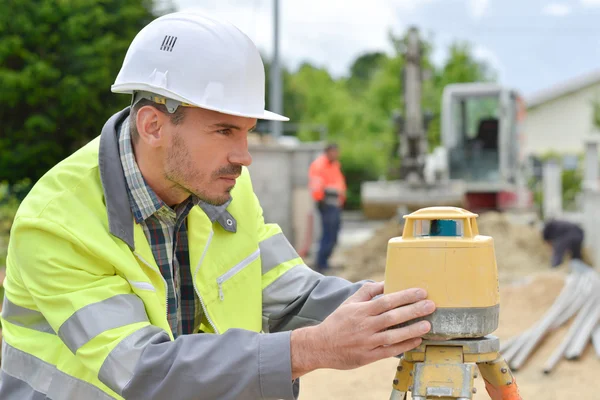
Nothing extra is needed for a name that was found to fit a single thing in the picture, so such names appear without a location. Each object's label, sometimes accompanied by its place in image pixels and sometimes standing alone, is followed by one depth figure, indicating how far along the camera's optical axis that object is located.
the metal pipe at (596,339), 6.40
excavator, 14.96
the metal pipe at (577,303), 7.32
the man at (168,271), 1.89
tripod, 1.97
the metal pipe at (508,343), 6.95
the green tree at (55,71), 11.38
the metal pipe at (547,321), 6.57
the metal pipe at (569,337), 6.31
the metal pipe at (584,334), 6.45
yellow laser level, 1.89
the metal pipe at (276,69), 14.00
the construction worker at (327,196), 12.56
